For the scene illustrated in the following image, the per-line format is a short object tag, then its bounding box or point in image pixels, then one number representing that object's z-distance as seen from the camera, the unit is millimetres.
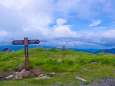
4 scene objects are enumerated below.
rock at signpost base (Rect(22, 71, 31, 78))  6267
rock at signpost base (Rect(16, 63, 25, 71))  7534
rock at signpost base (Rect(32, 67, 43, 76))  6587
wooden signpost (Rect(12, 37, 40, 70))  7207
